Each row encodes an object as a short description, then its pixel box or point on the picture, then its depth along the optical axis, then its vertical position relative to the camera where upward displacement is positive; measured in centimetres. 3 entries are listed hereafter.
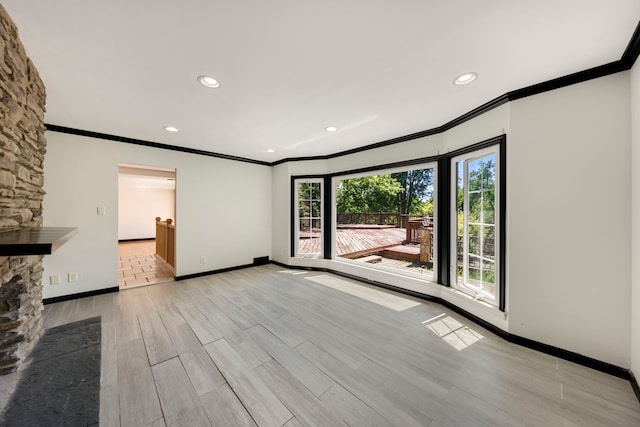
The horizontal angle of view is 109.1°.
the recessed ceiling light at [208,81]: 194 +115
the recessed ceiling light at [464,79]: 188 +114
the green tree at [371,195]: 816 +68
